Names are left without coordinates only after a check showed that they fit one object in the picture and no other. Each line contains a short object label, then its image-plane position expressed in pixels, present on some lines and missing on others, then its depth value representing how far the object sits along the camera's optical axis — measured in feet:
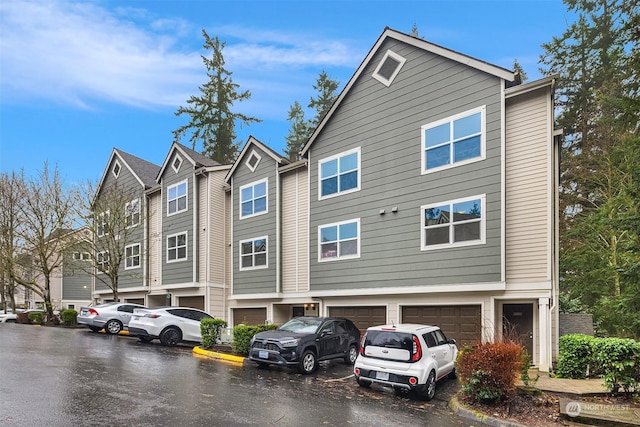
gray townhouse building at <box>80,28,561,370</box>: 44.55
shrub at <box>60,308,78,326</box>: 87.24
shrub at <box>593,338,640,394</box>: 29.76
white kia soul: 31.63
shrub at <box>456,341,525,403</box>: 28.86
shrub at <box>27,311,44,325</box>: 95.91
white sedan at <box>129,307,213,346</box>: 55.77
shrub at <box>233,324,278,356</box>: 48.88
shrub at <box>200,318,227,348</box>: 53.26
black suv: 39.63
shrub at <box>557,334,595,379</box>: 37.70
